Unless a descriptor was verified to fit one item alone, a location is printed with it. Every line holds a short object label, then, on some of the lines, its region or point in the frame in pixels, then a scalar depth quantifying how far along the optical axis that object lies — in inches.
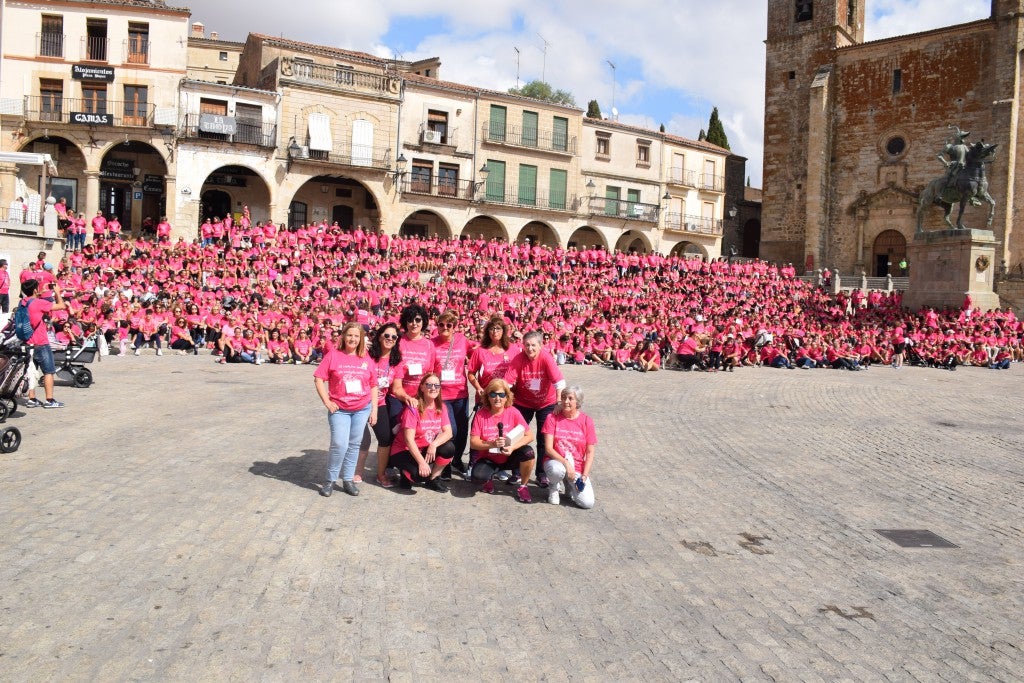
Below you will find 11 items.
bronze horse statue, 1184.8
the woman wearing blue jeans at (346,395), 286.8
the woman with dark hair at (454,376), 314.7
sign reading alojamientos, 1348.4
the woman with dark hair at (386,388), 305.4
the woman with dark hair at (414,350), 305.9
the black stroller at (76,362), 496.1
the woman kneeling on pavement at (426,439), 297.9
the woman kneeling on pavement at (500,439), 296.6
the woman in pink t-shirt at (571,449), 286.8
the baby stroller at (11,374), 365.7
